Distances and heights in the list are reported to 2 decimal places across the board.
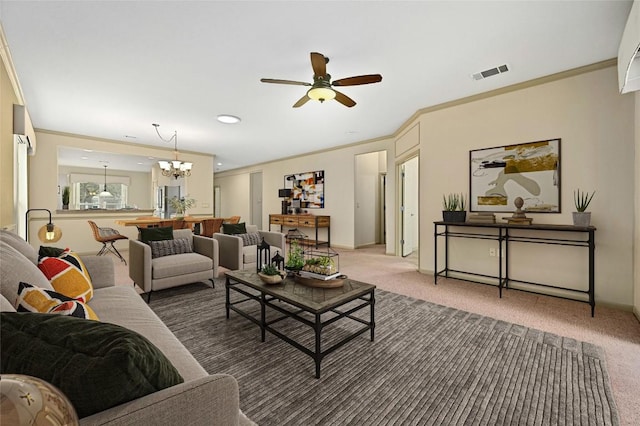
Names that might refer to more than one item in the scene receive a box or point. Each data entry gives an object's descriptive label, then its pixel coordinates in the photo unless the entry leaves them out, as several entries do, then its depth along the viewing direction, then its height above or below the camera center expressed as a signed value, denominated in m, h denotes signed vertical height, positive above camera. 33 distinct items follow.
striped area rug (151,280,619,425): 1.48 -1.05
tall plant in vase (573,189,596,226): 2.82 +0.04
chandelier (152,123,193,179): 5.60 +0.92
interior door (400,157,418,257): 5.86 +0.12
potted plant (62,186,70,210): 7.18 +0.33
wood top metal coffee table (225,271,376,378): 1.79 -0.61
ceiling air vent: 3.01 +1.55
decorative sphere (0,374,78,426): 0.47 -0.34
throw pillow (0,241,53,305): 1.16 -0.28
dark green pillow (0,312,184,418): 0.64 -0.35
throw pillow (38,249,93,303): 1.68 -0.40
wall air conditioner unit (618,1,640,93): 1.92 +1.18
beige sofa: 0.68 -0.51
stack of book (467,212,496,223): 3.49 -0.09
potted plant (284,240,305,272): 2.44 -0.44
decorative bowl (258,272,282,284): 2.26 -0.55
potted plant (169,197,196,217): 5.90 +0.14
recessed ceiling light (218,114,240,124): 4.58 +1.57
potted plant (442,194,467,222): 3.69 +0.04
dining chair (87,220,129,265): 5.25 -0.46
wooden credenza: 7.15 -0.29
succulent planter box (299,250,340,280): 2.22 -0.47
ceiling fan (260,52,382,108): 2.41 +1.21
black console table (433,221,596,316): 2.77 -0.32
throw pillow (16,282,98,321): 1.15 -0.39
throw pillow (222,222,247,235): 4.40 -0.27
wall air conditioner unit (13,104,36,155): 3.13 +1.05
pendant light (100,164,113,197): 10.12 +0.72
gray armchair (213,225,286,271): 3.88 -0.59
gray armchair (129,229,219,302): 3.09 -0.64
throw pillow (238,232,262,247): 4.35 -0.43
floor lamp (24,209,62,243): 2.62 -0.21
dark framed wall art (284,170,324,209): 7.54 +0.67
